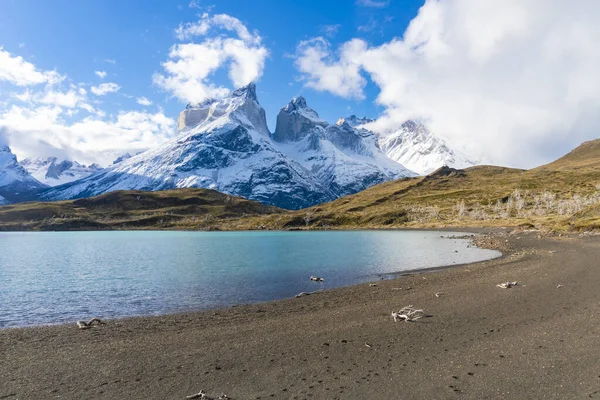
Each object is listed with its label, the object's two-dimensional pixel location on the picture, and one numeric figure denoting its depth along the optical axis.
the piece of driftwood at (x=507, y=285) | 33.97
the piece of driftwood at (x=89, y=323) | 25.73
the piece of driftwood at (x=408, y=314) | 24.58
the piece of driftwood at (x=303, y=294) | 36.70
